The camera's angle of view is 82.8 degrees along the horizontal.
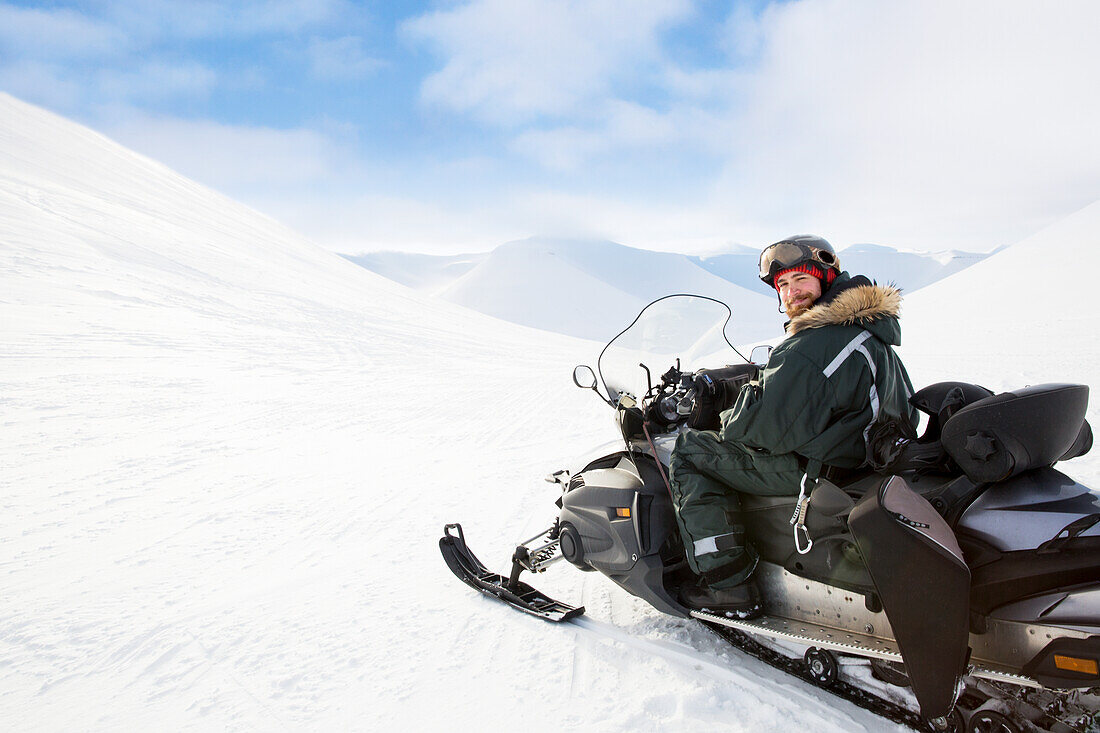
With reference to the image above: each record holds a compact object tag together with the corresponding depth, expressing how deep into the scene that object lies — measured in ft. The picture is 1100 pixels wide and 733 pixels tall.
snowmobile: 5.99
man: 7.57
